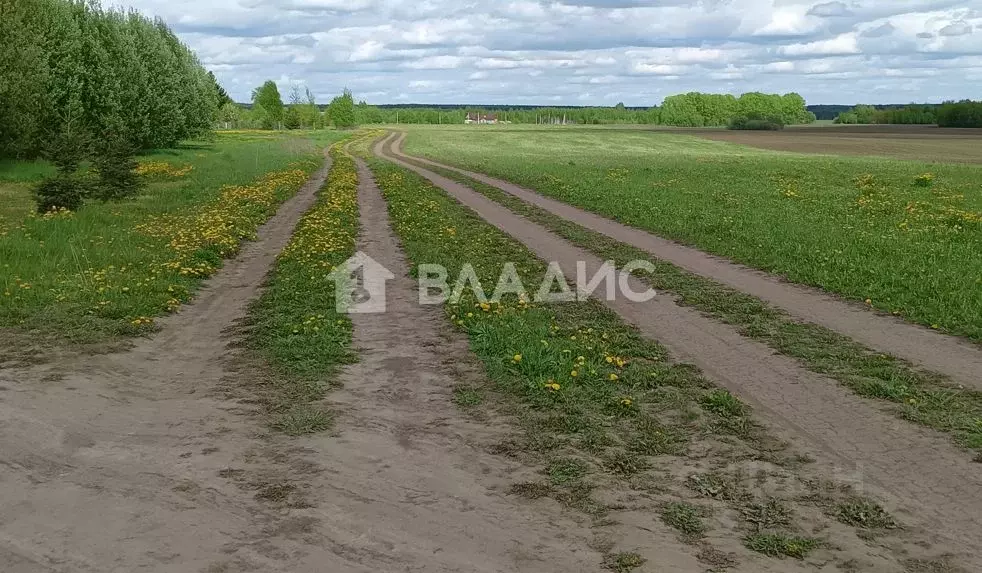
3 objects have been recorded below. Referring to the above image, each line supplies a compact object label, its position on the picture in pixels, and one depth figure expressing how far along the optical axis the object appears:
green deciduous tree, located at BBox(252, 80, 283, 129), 124.94
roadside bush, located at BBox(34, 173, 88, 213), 20.14
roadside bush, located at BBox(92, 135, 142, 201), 23.36
